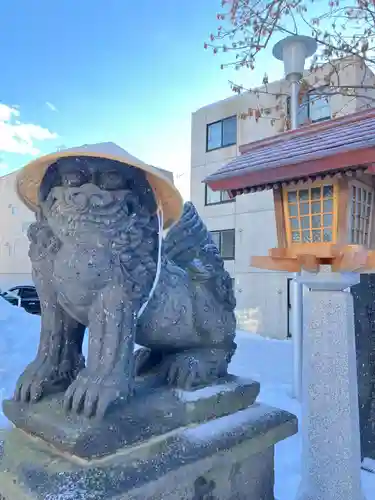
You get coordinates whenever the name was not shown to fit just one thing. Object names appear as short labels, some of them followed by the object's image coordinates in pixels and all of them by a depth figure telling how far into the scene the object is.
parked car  9.33
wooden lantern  1.76
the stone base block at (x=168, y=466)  0.89
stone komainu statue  1.04
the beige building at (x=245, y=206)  7.69
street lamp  3.40
